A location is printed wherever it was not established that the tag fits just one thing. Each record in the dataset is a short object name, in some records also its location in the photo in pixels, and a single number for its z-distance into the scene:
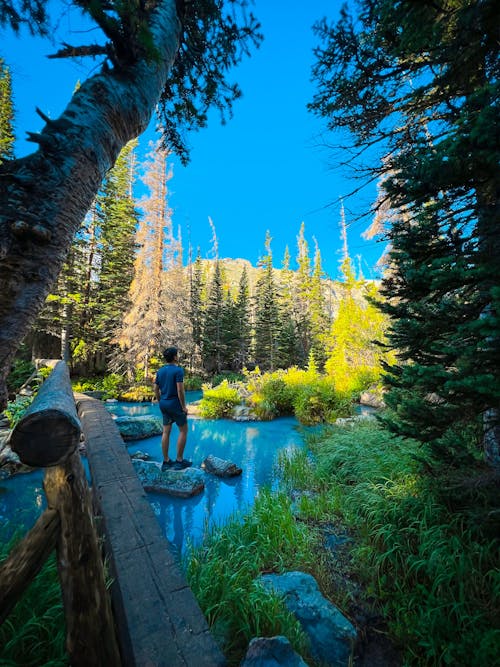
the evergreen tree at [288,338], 27.91
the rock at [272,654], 1.55
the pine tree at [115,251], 17.77
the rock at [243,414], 10.87
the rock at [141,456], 6.15
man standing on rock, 5.16
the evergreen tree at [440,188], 2.09
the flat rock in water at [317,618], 1.99
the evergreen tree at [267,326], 26.89
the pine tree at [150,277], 15.42
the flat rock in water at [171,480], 4.70
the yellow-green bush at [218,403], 11.23
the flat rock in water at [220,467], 5.56
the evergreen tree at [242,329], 28.73
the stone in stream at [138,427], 7.98
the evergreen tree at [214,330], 27.36
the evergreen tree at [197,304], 27.00
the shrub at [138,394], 14.78
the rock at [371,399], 11.72
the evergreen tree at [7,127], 11.00
